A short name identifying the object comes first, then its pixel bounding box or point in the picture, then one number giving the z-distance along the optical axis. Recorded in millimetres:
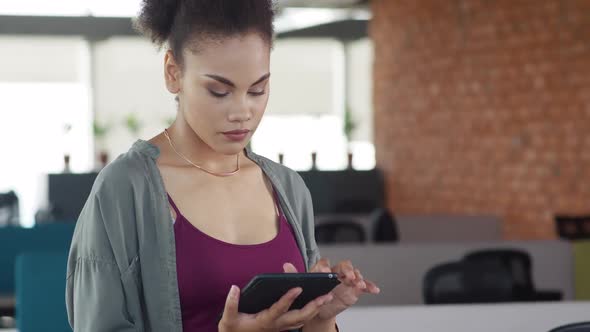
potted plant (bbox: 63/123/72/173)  9250
